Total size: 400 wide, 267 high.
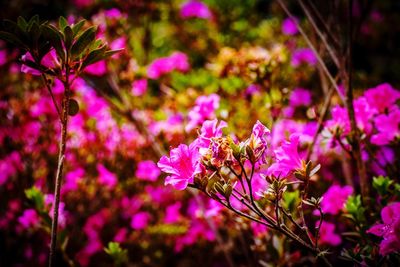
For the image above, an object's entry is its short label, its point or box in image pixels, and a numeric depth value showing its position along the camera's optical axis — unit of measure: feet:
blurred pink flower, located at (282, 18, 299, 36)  11.46
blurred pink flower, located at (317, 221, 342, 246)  4.47
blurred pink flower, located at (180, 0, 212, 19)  12.63
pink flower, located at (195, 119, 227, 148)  3.65
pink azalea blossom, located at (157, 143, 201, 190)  3.59
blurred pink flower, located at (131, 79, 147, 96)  8.12
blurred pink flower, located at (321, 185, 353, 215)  4.32
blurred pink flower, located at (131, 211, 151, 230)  7.04
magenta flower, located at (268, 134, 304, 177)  3.67
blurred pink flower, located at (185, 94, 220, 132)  4.23
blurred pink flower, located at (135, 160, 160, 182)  7.04
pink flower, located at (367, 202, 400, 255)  3.47
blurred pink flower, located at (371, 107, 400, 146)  4.14
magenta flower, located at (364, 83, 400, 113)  4.23
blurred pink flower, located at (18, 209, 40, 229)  5.30
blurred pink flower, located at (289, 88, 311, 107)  7.96
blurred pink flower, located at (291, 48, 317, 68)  9.56
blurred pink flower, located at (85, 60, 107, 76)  6.69
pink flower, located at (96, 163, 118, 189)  7.08
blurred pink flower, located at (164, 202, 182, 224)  7.07
